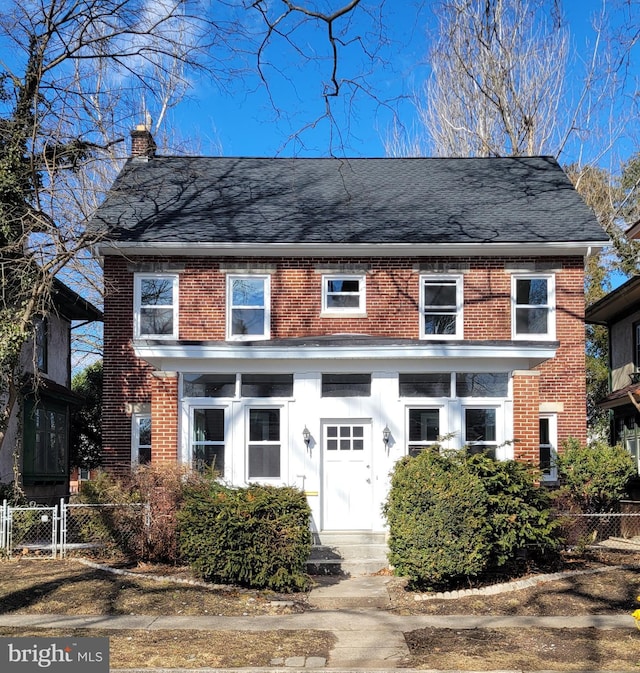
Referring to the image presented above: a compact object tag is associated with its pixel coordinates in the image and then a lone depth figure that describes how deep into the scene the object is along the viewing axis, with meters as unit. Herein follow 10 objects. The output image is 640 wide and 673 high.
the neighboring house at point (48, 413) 20.58
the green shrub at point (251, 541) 11.52
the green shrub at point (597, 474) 16.58
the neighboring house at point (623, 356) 21.92
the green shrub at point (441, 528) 11.12
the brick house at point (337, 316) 15.12
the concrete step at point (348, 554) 13.61
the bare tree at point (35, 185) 16.20
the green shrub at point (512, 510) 11.40
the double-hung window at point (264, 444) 15.26
